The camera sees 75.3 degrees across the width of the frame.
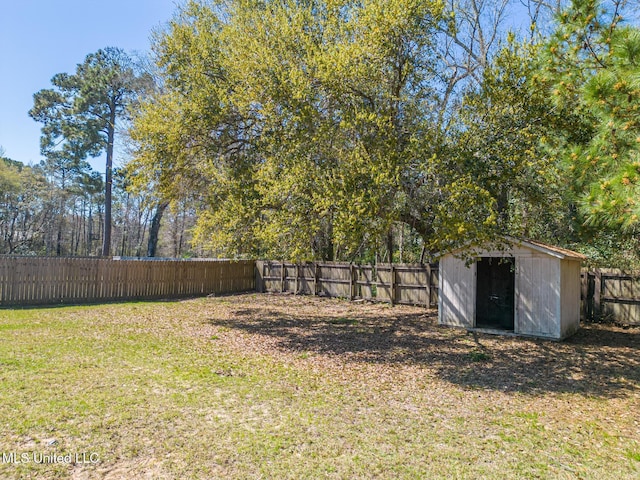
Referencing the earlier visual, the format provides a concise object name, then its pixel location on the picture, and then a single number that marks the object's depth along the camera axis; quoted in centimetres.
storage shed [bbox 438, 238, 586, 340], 884
